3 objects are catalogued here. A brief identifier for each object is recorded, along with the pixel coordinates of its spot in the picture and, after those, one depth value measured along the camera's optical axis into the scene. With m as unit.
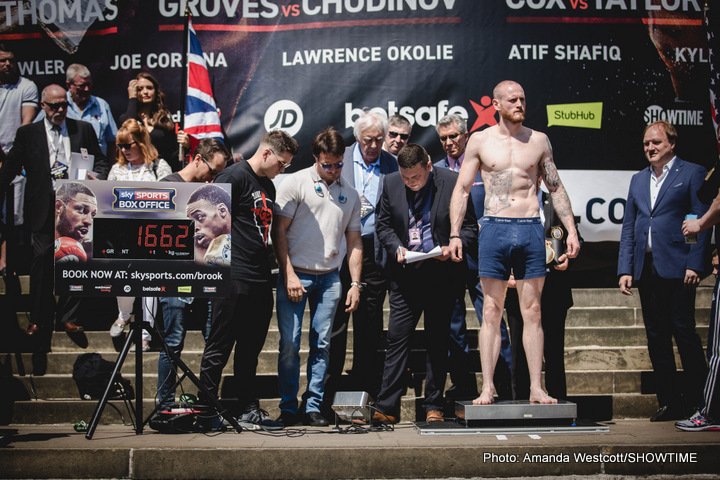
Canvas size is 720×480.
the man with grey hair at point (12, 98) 9.32
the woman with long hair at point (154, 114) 8.57
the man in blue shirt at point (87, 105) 9.05
